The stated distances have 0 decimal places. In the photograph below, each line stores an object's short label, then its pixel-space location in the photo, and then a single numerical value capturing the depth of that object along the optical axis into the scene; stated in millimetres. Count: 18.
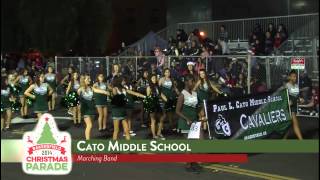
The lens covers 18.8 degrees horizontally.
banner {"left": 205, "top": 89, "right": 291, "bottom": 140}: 11015
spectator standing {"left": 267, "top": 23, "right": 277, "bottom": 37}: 16677
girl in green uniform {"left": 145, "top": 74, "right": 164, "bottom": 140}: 13710
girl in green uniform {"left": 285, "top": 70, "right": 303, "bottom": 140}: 12690
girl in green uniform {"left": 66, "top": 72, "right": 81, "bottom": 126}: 10010
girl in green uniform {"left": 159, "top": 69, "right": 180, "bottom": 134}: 13991
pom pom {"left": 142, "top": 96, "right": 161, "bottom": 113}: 13850
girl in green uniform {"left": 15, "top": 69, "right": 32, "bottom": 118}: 7541
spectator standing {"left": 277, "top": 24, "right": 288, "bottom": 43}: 17571
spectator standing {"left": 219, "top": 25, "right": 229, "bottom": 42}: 13280
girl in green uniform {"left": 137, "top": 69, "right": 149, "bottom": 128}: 13408
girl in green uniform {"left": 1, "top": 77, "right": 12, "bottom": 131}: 9123
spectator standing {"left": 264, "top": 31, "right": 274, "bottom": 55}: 18359
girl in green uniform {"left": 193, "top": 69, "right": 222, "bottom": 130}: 12552
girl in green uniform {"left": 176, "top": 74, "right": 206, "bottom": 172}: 10920
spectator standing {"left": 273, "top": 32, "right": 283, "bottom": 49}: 18088
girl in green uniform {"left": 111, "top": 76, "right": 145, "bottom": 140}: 11944
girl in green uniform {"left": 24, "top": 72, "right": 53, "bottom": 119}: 9552
